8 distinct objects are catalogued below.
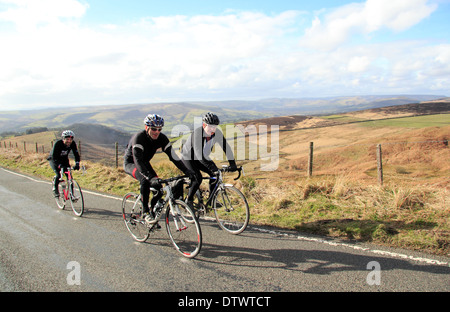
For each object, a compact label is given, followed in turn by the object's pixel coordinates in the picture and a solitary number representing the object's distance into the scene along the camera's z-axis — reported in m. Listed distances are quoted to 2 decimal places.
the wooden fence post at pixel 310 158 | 10.60
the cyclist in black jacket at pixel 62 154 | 7.56
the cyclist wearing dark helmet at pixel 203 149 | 5.62
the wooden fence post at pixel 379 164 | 8.39
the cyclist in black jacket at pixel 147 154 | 4.88
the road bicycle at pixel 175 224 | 4.51
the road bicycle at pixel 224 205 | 5.72
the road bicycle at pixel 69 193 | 7.43
